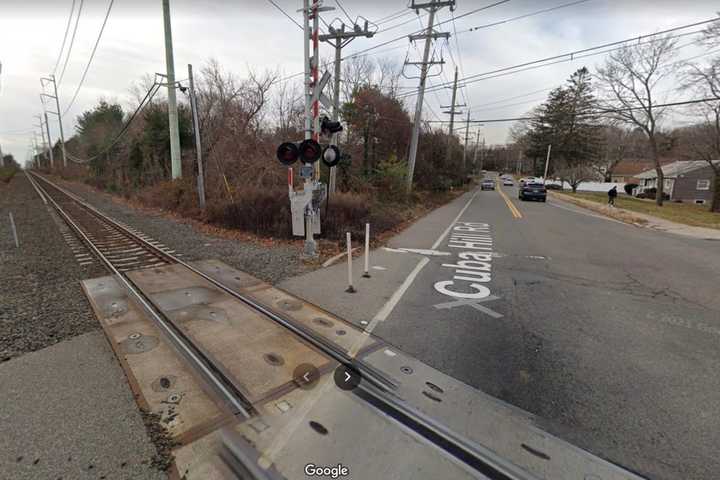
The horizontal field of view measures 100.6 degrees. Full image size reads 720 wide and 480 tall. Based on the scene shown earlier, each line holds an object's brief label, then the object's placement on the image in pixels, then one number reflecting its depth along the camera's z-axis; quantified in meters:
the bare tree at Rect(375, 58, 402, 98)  21.75
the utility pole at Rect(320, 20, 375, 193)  12.11
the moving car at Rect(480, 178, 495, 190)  42.69
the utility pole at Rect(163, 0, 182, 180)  14.32
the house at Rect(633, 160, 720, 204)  37.22
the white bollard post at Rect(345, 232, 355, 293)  5.30
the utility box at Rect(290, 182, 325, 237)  7.04
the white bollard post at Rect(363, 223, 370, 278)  6.14
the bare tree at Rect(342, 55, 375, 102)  22.25
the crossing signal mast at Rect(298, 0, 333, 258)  6.73
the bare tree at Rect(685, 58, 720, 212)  21.86
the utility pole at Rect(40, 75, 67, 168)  41.70
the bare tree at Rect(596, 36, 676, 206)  25.69
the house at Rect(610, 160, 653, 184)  60.84
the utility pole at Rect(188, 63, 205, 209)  11.50
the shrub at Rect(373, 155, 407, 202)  17.73
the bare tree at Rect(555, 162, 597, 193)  44.62
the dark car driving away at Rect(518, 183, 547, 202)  24.98
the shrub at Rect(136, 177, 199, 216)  14.22
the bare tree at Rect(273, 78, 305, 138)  16.34
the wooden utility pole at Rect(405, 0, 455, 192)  17.64
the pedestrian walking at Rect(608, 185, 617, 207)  21.08
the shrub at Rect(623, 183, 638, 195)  49.92
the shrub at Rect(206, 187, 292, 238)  9.98
